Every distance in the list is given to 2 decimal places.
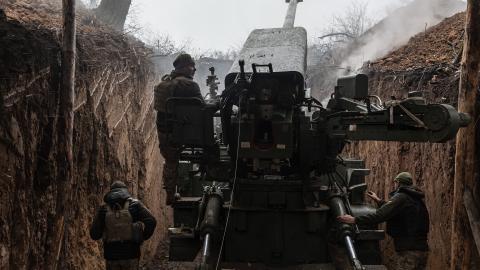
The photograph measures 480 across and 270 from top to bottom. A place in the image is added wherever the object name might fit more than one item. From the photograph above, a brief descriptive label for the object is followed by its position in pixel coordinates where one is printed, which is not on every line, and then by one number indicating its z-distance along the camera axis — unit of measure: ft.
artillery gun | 16.89
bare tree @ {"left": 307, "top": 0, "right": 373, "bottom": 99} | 58.65
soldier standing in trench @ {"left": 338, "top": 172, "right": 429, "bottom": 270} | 18.98
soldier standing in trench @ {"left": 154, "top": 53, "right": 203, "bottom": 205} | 18.95
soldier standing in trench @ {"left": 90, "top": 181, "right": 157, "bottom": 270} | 16.94
